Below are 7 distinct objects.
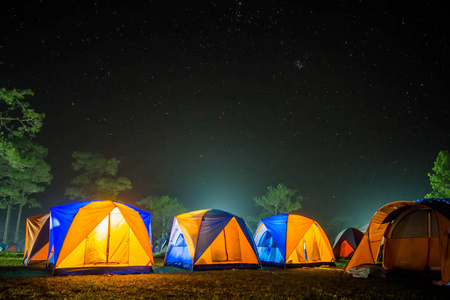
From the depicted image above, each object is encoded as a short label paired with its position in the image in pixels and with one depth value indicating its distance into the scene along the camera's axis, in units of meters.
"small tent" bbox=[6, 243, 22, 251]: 31.08
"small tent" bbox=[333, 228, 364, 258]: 21.42
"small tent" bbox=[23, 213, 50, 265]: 13.23
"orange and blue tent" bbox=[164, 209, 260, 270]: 11.92
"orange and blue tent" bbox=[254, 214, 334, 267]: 13.70
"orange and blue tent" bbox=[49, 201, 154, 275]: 9.80
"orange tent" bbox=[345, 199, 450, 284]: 9.81
